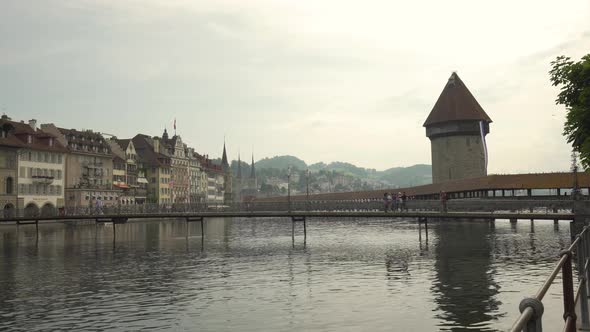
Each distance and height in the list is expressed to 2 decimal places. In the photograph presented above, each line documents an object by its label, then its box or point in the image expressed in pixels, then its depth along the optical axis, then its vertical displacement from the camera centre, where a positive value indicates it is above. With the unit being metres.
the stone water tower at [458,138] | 93.06 +9.69
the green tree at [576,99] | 26.41 +4.73
